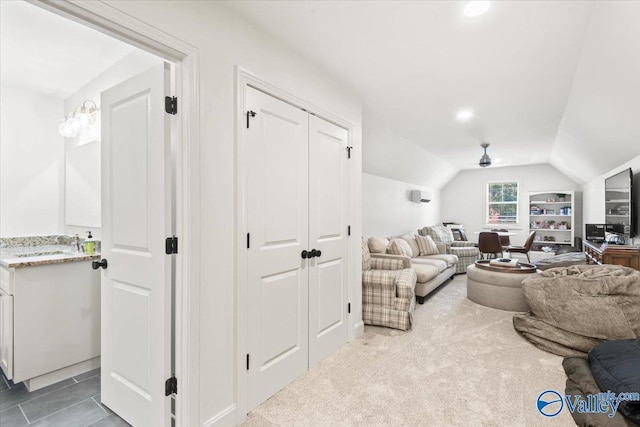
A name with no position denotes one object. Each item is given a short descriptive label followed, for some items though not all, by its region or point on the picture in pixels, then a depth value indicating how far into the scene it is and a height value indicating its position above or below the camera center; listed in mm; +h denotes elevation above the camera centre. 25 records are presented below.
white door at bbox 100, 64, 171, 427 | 1666 -211
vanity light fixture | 2814 +837
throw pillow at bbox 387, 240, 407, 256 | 4677 -535
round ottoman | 4023 -997
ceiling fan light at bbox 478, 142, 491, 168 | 5562 +952
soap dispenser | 2682 -289
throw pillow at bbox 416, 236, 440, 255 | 5913 -614
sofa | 4348 -786
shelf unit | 7465 -101
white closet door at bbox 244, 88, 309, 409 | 2018 -212
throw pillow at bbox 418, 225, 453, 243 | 6732 -442
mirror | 2801 +254
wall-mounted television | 3834 +130
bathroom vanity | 2217 -785
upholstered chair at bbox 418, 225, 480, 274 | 6477 -714
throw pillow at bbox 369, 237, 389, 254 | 4680 -479
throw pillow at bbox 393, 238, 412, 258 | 4998 -548
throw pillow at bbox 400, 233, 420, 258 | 5787 -558
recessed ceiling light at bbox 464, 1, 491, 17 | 1817 +1208
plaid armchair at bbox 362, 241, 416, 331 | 3379 -940
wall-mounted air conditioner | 7070 +395
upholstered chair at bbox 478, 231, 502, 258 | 5703 -535
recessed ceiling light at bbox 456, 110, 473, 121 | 3867 +1243
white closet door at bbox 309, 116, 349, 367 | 2553 -205
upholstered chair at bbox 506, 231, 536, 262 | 6484 -747
